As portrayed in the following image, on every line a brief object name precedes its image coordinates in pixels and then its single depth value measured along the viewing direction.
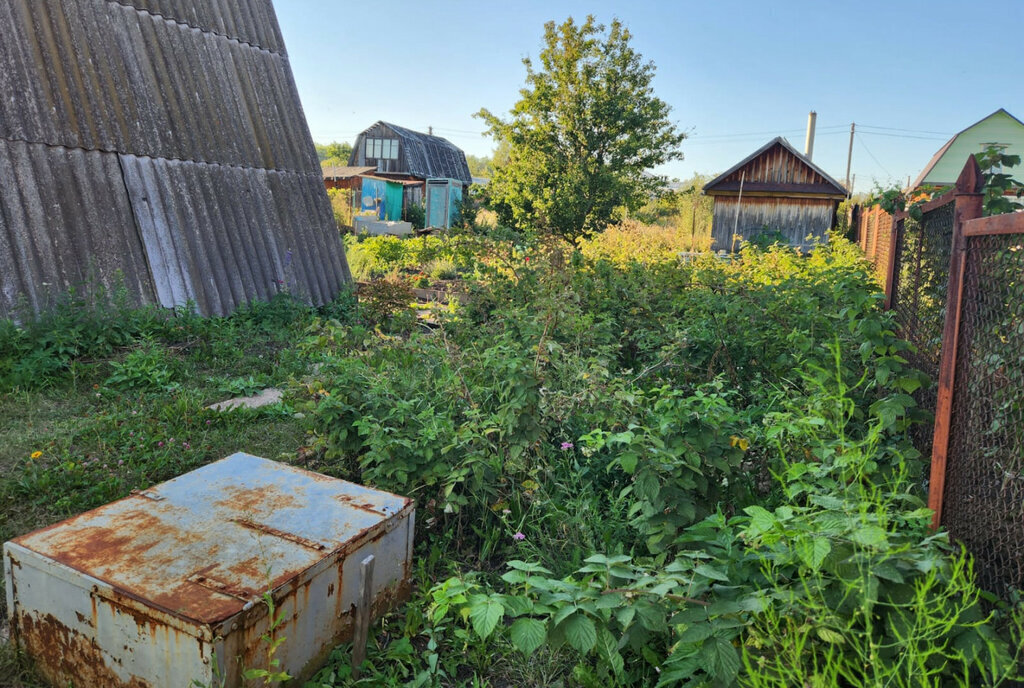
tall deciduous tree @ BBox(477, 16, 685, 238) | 23.12
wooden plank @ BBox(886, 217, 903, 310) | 4.82
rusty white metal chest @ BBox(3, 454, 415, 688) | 2.05
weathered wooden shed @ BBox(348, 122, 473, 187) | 38.94
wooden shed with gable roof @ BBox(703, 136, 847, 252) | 23.66
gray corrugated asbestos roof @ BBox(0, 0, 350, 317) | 6.53
